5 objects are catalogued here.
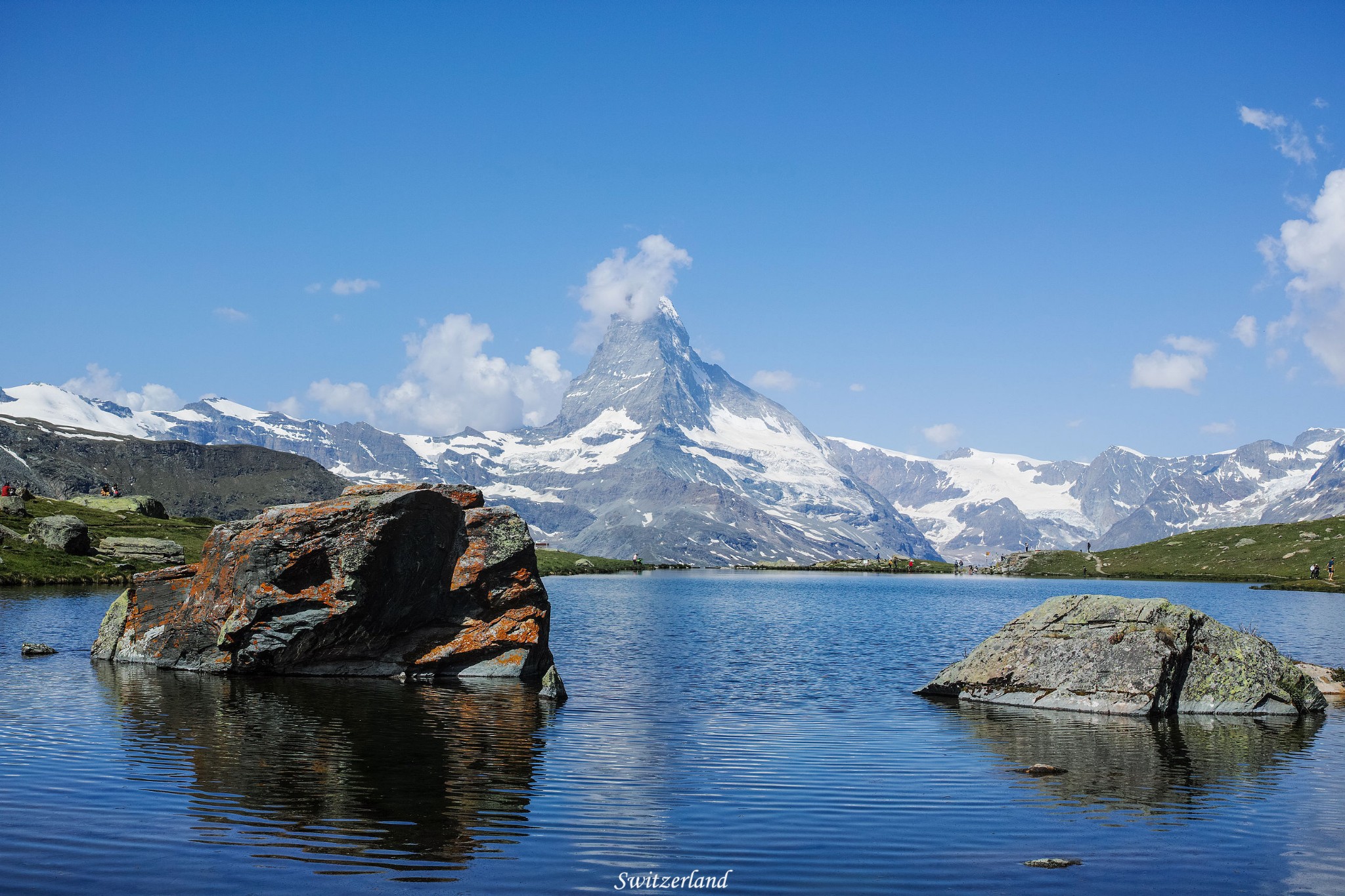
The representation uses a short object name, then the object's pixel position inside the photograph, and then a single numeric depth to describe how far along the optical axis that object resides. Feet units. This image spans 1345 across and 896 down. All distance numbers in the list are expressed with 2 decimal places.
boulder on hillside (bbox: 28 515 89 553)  355.36
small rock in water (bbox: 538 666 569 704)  129.70
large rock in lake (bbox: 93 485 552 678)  136.15
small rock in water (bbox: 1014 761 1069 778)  87.76
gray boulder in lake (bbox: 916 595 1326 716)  124.67
